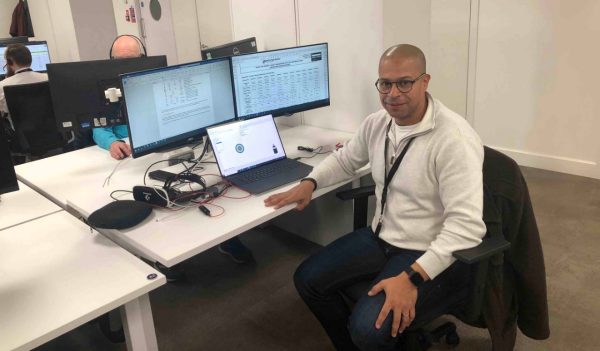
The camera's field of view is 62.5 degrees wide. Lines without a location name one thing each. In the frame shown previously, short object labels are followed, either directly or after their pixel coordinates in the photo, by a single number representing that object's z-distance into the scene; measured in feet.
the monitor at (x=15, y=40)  17.32
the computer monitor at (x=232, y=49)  8.98
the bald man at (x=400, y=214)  4.93
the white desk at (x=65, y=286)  3.94
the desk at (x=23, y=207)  6.03
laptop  6.35
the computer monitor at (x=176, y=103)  6.31
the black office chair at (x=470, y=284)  4.78
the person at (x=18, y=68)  12.27
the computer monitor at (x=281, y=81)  7.54
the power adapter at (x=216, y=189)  6.15
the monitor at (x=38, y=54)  16.99
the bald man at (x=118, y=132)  8.18
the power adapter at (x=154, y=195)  5.79
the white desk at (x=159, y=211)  5.04
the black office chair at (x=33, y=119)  10.98
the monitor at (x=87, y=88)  7.56
